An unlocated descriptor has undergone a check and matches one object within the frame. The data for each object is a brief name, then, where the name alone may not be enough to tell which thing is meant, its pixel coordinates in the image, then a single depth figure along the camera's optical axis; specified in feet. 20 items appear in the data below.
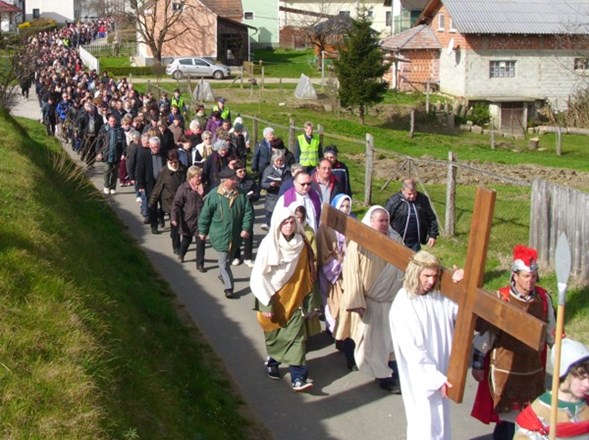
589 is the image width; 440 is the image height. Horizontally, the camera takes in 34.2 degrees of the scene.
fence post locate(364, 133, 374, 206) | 53.11
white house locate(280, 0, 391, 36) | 237.66
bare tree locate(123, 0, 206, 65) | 185.47
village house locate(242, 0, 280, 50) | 243.81
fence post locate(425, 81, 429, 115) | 140.54
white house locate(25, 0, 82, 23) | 330.30
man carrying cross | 21.42
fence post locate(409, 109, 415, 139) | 112.63
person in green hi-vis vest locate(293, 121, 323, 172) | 51.55
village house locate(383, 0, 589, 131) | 158.20
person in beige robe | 27.81
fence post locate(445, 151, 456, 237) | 45.19
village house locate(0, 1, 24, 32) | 255.70
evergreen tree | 122.21
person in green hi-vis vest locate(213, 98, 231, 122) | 69.62
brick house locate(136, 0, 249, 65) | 193.06
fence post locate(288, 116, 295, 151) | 65.42
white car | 167.60
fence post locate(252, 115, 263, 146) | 73.10
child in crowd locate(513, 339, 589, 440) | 17.44
